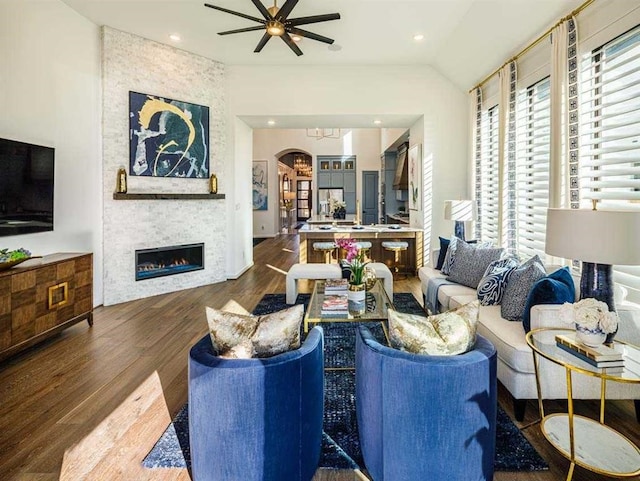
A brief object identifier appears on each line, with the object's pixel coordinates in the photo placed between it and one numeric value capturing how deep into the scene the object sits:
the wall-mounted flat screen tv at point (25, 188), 3.43
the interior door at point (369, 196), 12.48
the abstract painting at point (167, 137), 5.31
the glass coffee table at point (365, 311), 2.85
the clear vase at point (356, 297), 3.05
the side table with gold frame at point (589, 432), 1.68
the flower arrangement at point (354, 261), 3.13
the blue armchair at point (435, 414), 1.54
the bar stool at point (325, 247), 6.21
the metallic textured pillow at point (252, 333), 1.67
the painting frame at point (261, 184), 13.05
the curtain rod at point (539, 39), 3.19
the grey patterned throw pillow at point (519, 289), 2.78
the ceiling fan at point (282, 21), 3.63
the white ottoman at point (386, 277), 4.86
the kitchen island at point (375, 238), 6.50
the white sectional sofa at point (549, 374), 2.26
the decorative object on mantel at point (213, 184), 6.15
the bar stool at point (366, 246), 6.30
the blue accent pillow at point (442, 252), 4.77
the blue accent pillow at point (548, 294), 2.36
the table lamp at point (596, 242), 1.93
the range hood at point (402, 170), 8.77
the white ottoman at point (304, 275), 4.91
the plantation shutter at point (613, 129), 2.76
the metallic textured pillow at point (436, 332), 1.66
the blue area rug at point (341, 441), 1.92
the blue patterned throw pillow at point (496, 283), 3.20
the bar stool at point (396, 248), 6.30
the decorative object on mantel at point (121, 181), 5.14
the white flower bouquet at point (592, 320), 1.79
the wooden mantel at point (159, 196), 5.16
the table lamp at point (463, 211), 5.19
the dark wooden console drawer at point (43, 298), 3.02
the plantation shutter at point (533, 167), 4.04
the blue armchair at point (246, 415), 1.54
